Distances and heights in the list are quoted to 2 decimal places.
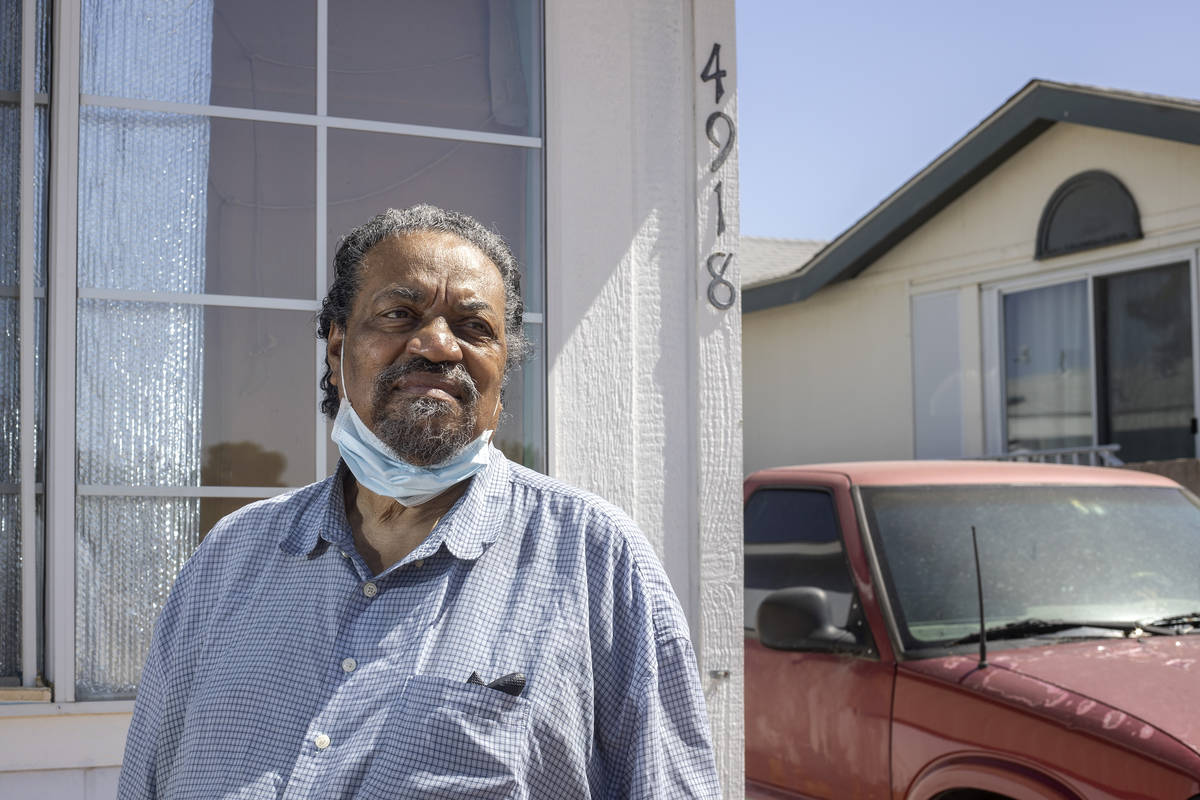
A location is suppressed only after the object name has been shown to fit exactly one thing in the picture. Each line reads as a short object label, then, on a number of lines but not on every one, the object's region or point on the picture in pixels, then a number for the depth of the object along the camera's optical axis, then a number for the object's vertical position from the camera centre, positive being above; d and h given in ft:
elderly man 5.94 -0.91
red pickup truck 11.81 -2.24
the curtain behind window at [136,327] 10.46 +0.93
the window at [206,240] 10.39 +1.69
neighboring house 31.14 +3.69
